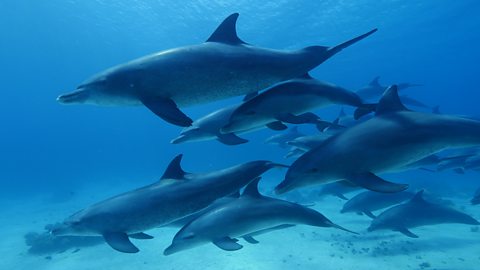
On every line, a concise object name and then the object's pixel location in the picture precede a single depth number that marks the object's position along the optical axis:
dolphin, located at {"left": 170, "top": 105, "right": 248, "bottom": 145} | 7.38
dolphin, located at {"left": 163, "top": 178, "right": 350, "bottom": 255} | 6.48
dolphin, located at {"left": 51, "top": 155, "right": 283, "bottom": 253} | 5.63
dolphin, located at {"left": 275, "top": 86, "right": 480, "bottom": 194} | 4.50
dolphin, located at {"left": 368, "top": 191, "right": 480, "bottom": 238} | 11.48
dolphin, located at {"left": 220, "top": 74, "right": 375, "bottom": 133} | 5.23
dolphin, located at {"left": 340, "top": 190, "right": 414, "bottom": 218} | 13.02
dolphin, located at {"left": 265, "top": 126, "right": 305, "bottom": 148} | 14.79
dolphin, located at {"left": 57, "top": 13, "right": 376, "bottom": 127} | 4.71
